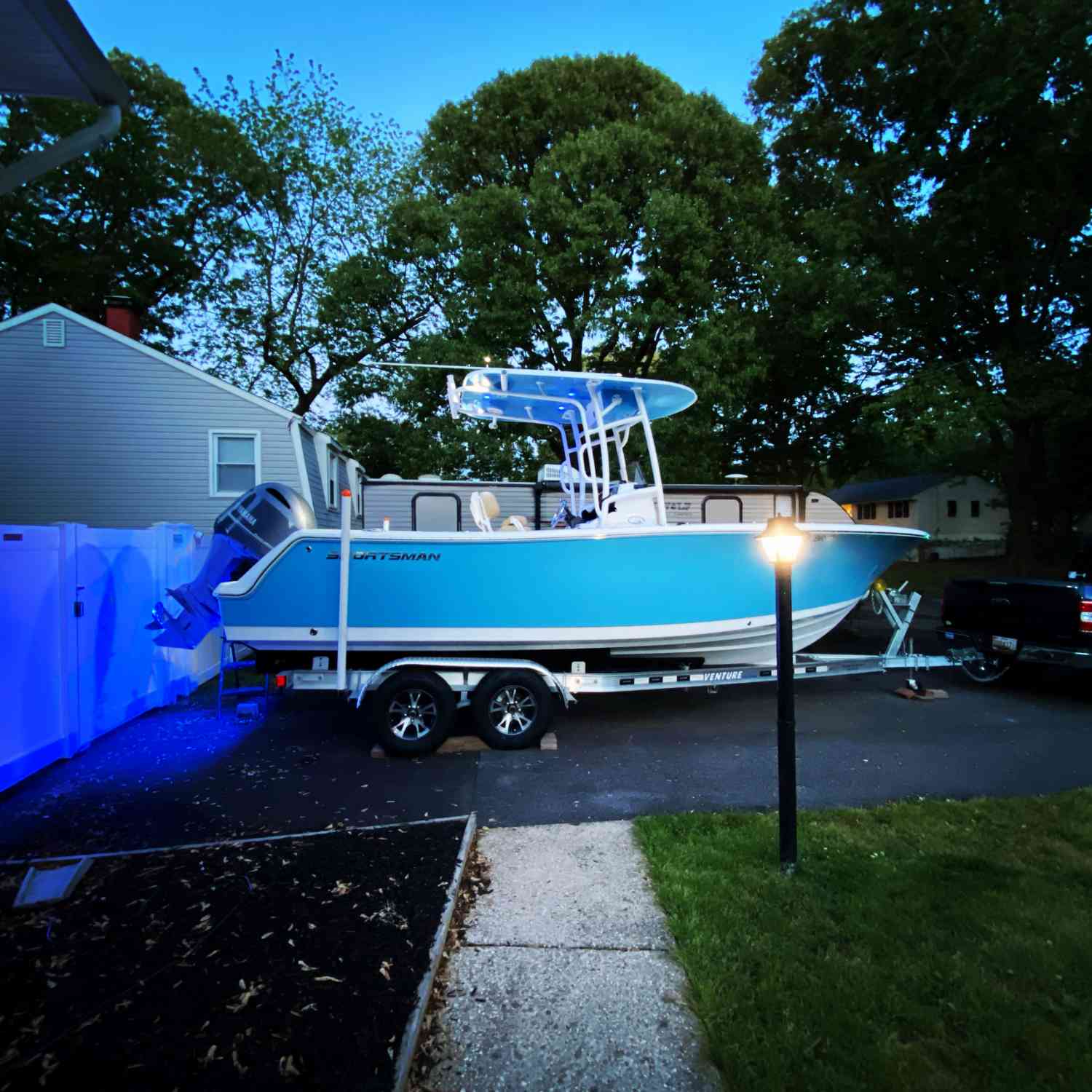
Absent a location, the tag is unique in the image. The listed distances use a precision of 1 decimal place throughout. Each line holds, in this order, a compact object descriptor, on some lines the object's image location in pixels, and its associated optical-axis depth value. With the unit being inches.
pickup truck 247.8
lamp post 128.0
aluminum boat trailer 210.5
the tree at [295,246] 886.4
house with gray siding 514.6
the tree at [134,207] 880.9
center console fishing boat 203.8
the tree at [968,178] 525.3
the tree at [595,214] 562.9
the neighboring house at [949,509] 1738.4
